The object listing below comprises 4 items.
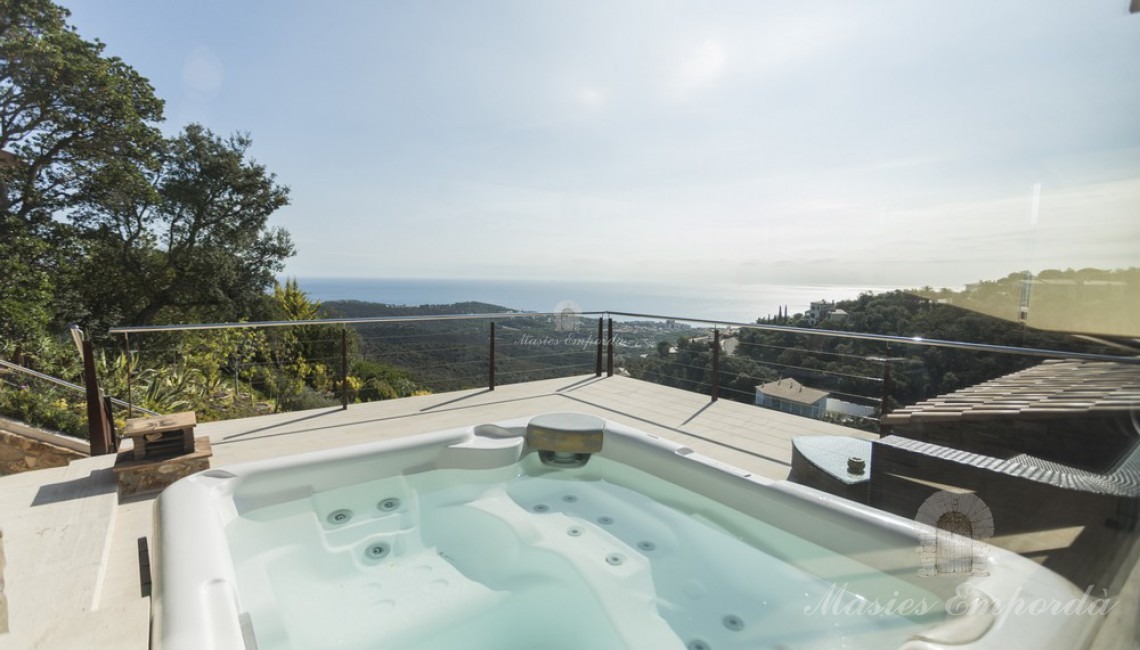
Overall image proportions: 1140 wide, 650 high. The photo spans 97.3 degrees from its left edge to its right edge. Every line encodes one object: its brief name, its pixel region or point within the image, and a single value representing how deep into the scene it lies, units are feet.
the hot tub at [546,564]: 4.78
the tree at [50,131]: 22.82
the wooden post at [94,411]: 8.65
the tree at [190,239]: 32.09
